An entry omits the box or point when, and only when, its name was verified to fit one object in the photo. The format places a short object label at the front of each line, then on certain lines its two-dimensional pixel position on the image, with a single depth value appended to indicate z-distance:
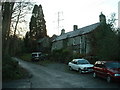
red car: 8.51
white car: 12.81
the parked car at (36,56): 26.14
